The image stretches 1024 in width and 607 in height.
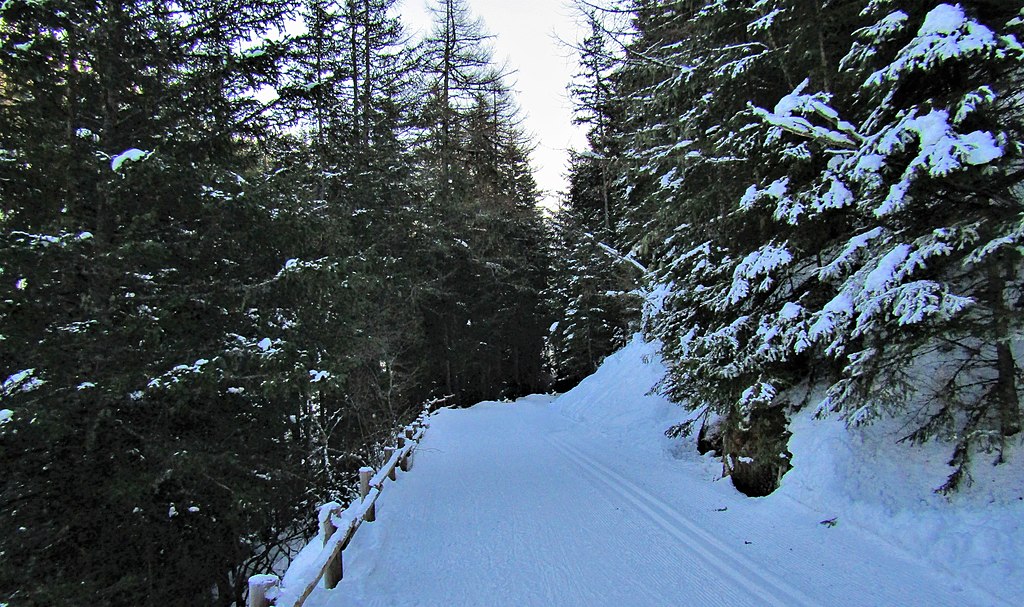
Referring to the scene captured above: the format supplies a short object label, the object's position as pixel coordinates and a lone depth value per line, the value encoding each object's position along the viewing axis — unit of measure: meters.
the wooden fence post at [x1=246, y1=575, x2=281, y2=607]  3.36
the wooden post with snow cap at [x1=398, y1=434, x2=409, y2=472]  10.77
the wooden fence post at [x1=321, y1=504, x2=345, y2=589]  4.89
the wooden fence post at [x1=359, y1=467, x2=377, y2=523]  6.99
